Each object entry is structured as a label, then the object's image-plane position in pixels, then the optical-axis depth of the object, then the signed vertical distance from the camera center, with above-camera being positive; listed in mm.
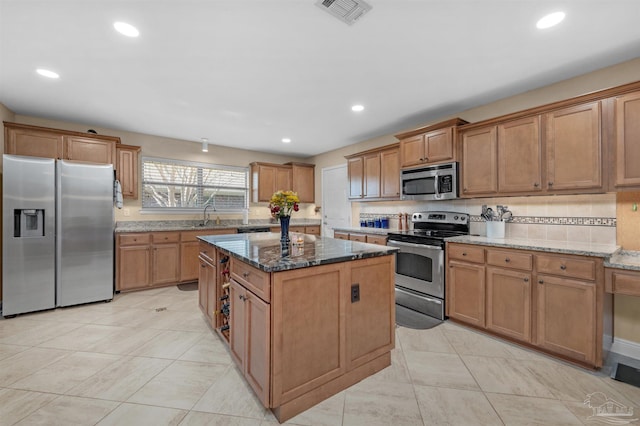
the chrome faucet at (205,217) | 5141 -79
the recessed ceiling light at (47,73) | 2604 +1346
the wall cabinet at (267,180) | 5637 +701
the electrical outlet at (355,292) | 1943 -565
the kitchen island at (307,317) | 1604 -692
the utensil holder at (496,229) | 2990 -175
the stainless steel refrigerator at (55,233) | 3168 -253
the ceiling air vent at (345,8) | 1735 +1326
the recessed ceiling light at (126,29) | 1976 +1347
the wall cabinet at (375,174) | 4203 +642
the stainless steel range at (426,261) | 3135 -587
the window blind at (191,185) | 4832 +522
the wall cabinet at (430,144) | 3344 +897
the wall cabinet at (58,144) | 3461 +927
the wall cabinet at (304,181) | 6059 +720
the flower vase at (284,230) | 2534 -161
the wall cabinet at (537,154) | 2365 +577
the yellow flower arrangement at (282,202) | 2453 +93
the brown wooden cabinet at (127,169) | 4250 +694
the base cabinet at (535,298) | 2121 -751
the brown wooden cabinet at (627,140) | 2135 +577
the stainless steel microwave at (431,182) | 3336 +400
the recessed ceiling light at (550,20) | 1856 +1334
